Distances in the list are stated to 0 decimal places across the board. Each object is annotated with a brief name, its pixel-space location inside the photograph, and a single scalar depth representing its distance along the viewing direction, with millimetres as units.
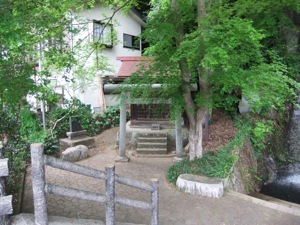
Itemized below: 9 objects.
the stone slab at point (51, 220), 2455
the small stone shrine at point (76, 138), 9281
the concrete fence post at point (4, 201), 2188
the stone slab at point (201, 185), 5547
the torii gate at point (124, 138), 7992
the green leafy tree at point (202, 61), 4207
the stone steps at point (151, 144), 9109
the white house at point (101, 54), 11594
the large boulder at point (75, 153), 8102
